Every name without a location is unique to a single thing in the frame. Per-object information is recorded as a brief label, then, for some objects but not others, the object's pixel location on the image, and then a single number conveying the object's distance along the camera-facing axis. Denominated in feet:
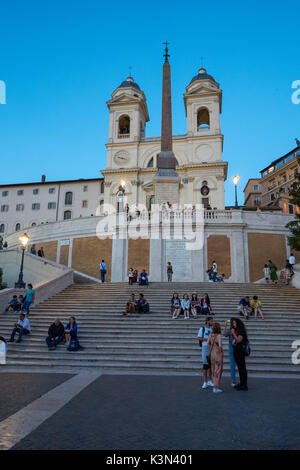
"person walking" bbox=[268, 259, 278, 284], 62.54
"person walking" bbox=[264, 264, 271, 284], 66.44
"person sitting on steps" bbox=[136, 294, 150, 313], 42.96
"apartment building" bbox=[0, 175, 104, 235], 175.83
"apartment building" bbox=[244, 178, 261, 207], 208.95
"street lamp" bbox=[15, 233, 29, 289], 51.93
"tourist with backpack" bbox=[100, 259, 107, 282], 65.98
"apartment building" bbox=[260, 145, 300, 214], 163.02
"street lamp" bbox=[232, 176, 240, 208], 72.84
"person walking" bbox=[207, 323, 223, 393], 21.45
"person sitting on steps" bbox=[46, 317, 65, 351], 33.65
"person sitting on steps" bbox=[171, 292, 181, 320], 40.96
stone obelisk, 86.48
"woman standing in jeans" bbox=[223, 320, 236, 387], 22.70
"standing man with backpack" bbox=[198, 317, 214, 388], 22.44
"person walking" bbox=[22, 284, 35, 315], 43.62
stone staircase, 30.04
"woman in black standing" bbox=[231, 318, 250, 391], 21.89
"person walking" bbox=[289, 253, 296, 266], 63.46
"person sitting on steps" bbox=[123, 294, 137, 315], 42.50
